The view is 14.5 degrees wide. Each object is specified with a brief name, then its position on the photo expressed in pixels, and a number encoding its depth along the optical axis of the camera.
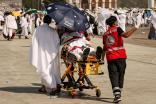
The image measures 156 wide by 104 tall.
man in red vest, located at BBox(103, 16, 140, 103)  11.07
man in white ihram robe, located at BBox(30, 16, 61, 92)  11.75
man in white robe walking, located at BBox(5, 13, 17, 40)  31.77
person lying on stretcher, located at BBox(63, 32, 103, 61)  11.20
